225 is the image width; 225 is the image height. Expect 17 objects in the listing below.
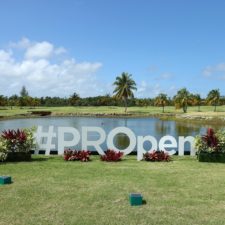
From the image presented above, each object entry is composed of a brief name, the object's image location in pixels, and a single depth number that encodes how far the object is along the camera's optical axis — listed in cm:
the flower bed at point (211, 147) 762
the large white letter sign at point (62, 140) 842
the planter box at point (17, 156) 747
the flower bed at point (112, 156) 760
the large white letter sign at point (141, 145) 791
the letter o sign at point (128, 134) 838
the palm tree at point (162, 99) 6459
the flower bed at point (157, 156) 770
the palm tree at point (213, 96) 6456
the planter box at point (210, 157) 760
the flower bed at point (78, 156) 756
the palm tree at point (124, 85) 5682
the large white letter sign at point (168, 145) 835
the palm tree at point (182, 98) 5836
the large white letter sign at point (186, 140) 828
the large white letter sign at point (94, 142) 826
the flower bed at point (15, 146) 747
